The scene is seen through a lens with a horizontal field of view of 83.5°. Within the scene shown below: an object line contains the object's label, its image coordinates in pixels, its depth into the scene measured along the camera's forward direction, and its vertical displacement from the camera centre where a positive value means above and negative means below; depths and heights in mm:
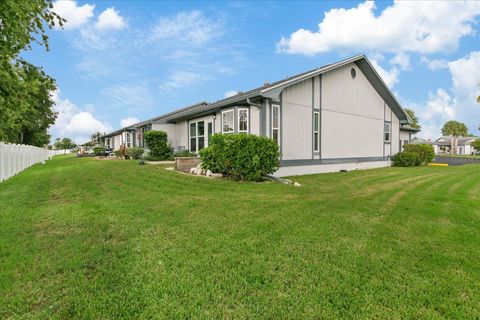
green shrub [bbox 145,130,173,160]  17109 +632
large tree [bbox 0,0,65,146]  4191 +1754
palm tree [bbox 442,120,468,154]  69006 +6205
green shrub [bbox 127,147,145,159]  19234 +60
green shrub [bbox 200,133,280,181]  9266 -50
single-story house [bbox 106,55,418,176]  11672 +1787
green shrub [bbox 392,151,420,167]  18998 -410
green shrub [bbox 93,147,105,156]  28470 +321
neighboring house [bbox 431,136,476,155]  68375 +2219
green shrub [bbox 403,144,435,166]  19859 +163
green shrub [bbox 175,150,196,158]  14711 -16
